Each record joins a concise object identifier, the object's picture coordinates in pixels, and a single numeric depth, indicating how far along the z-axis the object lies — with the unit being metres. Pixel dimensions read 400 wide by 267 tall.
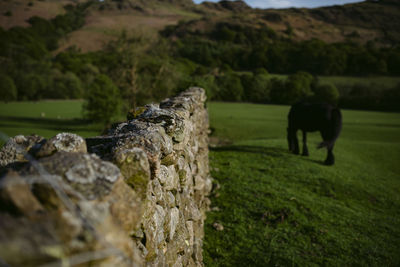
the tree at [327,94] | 48.78
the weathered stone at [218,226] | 5.94
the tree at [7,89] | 40.56
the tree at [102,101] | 26.02
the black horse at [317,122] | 10.55
